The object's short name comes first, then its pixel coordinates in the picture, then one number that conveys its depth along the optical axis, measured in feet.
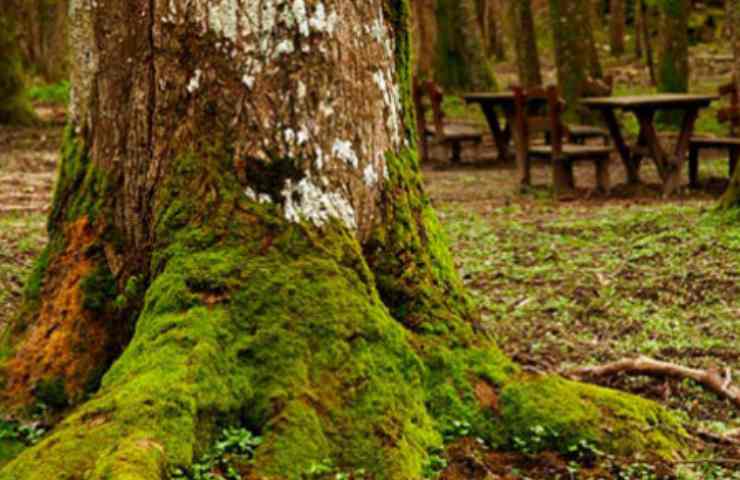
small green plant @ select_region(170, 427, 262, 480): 13.30
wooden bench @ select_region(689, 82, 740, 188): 48.96
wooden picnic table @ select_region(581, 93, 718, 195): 47.25
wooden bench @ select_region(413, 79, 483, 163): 62.85
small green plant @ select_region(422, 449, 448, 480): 14.48
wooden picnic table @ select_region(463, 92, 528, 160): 58.85
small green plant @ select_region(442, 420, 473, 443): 15.51
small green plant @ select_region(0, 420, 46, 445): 16.14
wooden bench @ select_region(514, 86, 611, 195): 49.11
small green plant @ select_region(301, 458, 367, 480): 13.66
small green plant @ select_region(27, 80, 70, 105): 105.91
